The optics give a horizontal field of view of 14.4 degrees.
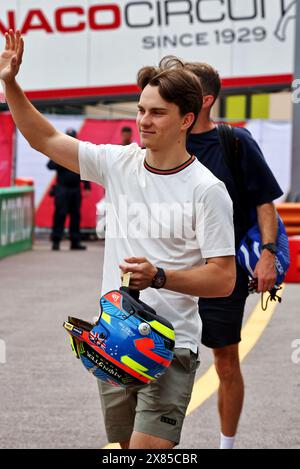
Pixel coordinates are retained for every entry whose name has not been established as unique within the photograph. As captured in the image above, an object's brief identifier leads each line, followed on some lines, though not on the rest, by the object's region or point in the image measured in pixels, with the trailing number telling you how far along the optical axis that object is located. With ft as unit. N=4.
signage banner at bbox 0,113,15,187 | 65.05
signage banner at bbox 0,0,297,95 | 69.00
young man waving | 13.61
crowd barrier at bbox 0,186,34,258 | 57.36
